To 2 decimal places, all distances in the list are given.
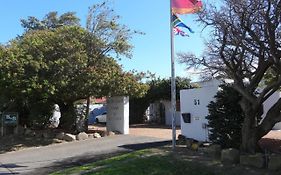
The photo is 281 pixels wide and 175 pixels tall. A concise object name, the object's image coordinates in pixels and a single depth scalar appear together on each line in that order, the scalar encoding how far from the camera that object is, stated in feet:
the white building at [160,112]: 67.04
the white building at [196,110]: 33.44
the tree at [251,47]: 22.11
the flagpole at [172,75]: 28.64
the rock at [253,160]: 20.87
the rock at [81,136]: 42.04
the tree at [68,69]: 39.87
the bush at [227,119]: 26.90
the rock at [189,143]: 28.76
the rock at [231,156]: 22.31
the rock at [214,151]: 24.60
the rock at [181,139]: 32.25
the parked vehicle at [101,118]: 75.43
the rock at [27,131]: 45.06
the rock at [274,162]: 19.82
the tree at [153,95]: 66.77
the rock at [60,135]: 42.18
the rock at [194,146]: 27.67
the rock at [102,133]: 43.88
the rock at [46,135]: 43.32
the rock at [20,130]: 45.71
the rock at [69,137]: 41.71
